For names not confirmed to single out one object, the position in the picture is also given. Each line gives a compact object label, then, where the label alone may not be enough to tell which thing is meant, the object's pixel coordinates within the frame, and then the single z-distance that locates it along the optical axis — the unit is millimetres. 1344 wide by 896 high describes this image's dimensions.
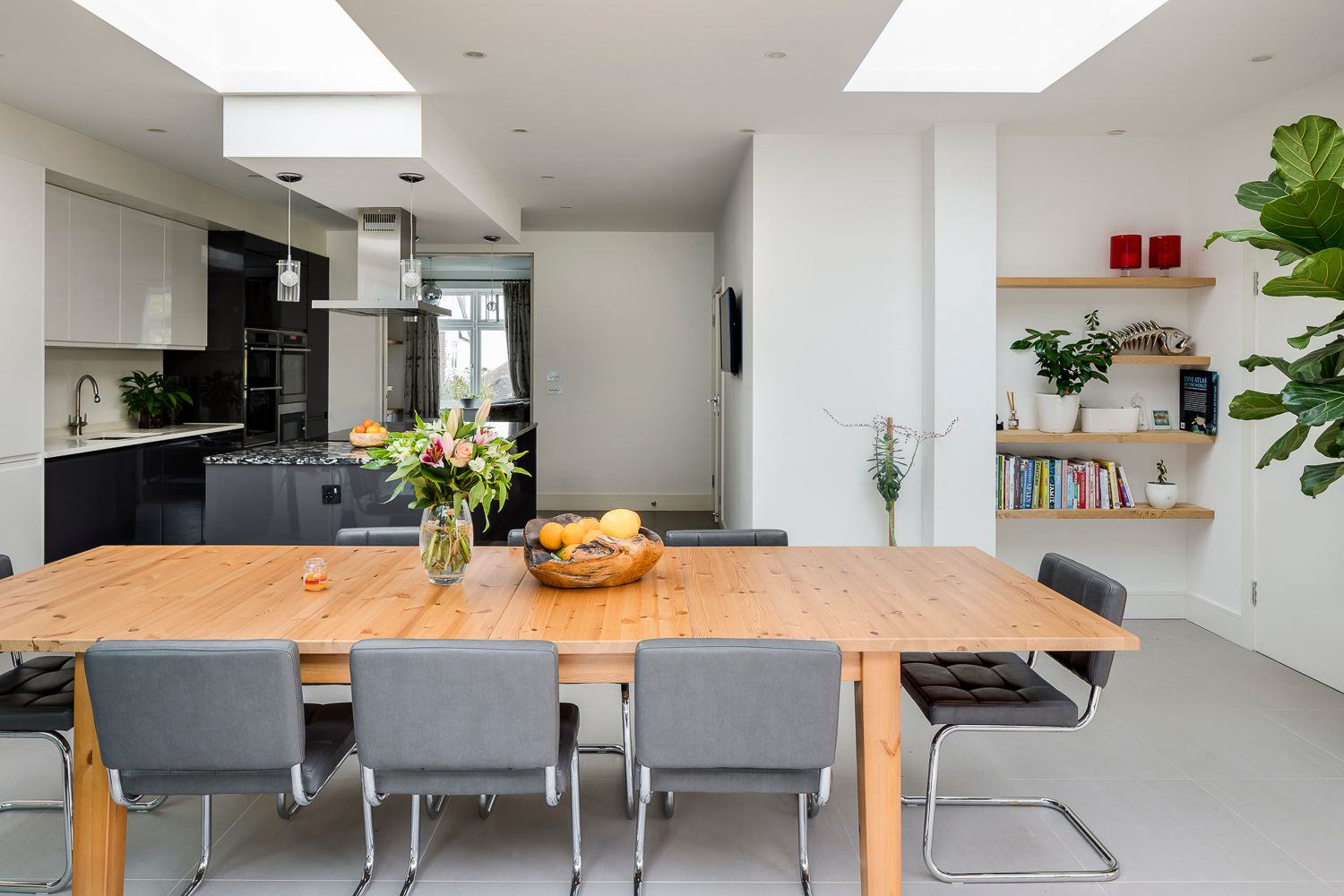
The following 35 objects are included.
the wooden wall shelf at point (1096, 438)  4688
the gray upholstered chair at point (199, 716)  1866
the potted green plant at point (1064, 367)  4586
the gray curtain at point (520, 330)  9117
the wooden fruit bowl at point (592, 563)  2387
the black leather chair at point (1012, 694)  2367
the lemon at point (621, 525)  2447
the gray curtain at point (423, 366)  9172
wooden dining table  2018
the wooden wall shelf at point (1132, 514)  4688
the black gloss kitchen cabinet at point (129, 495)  4883
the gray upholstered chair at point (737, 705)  1895
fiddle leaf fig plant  2432
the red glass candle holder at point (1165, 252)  4719
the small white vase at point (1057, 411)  4730
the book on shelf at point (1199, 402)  4746
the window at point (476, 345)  9180
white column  4711
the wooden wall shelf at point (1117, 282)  4645
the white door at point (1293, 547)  3986
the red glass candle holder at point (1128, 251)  4742
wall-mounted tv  5754
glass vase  2477
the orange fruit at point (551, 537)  2424
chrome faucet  5688
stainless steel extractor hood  5516
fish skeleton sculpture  4828
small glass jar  2410
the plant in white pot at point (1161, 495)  4781
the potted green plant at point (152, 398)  6105
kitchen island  4617
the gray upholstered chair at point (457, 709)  1882
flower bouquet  2373
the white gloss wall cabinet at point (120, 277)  5082
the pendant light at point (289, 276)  4427
